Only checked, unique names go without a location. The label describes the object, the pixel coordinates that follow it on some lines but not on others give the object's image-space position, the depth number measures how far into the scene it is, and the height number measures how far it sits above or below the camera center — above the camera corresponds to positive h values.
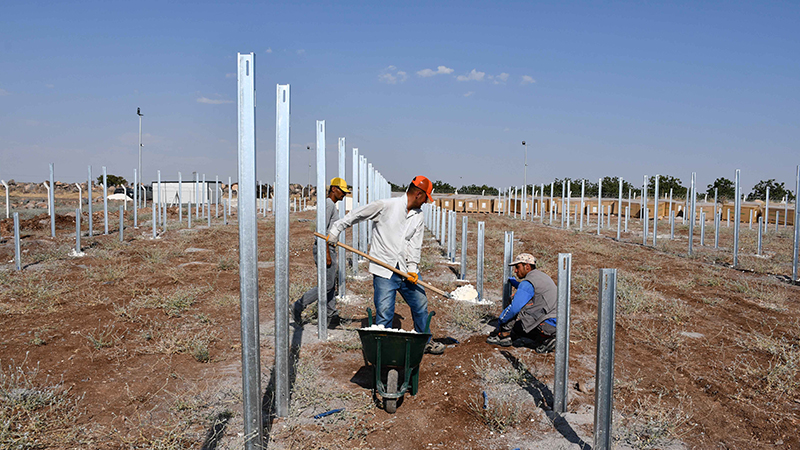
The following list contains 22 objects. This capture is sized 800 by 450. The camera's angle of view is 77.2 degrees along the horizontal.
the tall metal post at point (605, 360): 2.70 -0.88
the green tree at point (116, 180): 56.75 +2.02
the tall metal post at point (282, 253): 3.31 -0.36
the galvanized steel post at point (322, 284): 5.26 -0.91
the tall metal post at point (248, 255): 2.54 -0.30
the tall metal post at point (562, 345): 3.49 -1.04
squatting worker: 4.95 -1.11
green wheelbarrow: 3.45 -1.10
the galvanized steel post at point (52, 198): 12.15 -0.03
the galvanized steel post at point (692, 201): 14.61 -0.05
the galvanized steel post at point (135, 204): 17.40 -0.24
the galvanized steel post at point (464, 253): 8.48 -0.95
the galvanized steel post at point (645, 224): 15.88 -0.79
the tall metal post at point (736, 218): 10.77 -0.39
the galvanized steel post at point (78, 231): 10.65 -0.74
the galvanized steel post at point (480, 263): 7.23 -0.93
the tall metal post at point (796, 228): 8.96 -0.50
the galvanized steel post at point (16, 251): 8.99 -1.00
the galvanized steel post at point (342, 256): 7.12 -0.82
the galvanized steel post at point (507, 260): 5.57 -0.69
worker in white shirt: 4.33 -0.35
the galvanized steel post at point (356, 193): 8.79 +0.09
